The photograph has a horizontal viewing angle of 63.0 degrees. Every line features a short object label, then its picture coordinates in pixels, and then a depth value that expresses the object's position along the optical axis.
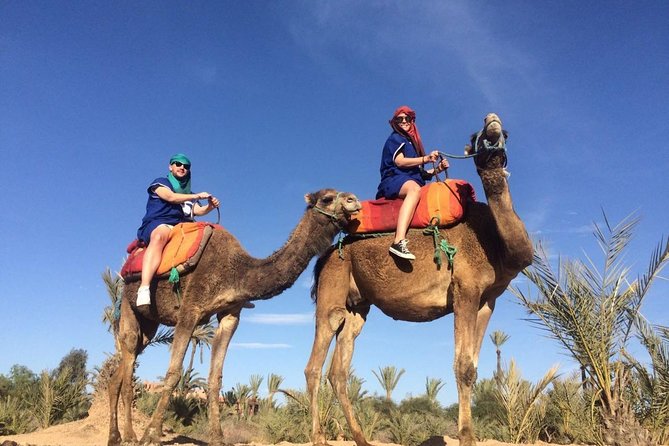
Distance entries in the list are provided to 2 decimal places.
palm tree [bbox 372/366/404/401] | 26.94
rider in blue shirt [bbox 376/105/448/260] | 6.72
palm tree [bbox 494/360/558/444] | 9.69
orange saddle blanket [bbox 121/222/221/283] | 7.65
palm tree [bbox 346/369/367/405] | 17.94
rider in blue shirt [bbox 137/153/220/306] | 7.61
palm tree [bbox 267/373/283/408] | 25.56
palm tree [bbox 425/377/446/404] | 25.31
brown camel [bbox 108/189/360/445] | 7.40
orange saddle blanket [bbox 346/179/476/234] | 6.69
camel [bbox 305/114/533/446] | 5.96
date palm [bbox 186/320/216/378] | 23.39
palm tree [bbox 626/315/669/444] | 8.33
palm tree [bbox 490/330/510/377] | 28.97
